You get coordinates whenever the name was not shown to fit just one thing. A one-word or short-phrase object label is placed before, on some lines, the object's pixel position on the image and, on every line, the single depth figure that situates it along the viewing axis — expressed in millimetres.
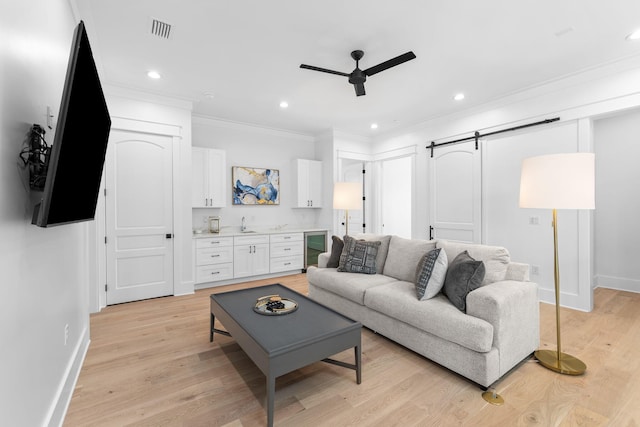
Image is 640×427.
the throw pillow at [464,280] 2279
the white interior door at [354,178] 6945
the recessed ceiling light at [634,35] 2681
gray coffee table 1736
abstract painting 5340
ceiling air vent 2504
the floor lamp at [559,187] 2170
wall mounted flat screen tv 1162
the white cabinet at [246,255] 4578
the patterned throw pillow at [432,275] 2494
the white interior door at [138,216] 3807
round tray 2279
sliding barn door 4492
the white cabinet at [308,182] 5809
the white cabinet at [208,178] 4730
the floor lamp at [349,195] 4227
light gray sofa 2035
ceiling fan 2688
